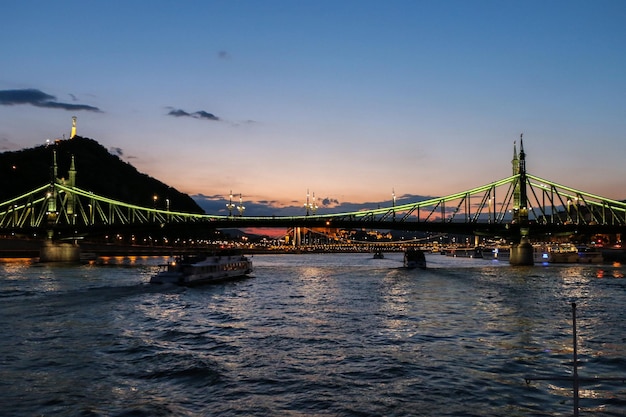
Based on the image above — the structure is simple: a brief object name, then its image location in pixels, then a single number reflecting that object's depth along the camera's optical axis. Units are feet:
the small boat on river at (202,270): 202.78
